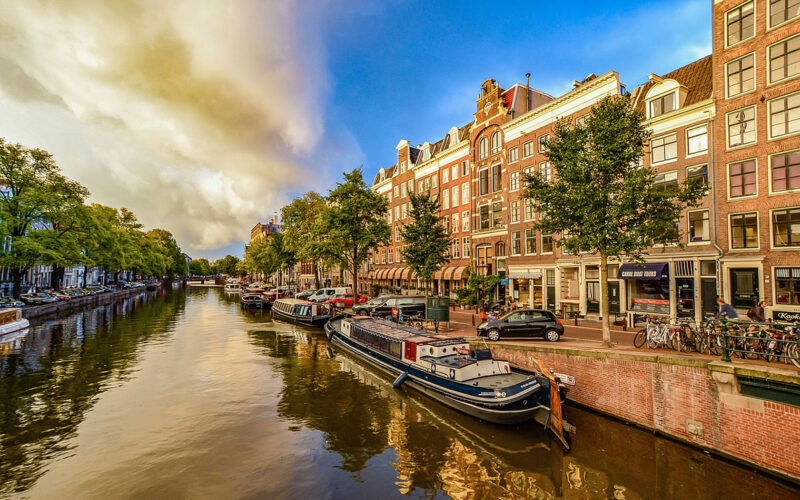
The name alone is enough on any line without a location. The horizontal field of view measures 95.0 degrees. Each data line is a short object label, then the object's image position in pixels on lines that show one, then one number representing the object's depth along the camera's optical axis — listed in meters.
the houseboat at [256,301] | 60.59
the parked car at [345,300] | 41.77
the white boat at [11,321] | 31.95
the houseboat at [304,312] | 38.97
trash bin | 26.25
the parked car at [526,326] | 20.48
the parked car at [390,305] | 33.22
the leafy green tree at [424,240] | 31.02
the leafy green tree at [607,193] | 16.91
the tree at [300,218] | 64.81
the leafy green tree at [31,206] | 43.62
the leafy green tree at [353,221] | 45.25
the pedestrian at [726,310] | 14.52
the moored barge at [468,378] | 13.80
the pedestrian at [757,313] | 16.10
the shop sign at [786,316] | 18.90
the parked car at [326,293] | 48.17
